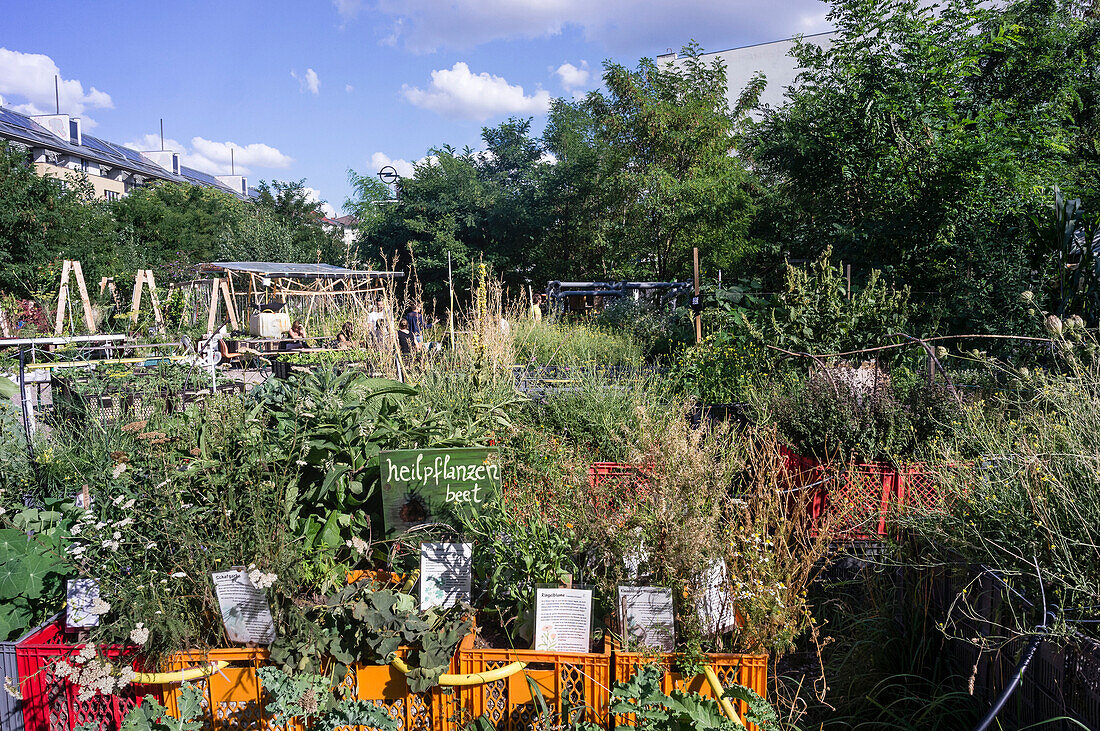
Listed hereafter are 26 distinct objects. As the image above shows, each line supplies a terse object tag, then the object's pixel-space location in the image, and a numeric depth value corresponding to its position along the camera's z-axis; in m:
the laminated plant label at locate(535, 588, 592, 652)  1.85
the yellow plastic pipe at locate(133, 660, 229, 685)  1.78
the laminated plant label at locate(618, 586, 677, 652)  1.83
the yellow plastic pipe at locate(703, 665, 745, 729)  1.65
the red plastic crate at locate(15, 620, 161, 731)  1.85
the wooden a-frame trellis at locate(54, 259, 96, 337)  11.34
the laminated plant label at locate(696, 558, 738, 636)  1.84
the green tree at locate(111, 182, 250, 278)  22.77
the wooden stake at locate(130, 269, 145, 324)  12.70
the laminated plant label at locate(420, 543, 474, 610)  2.01
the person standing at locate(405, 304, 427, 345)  8.88
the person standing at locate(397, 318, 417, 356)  7.24
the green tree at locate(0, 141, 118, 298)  15.22
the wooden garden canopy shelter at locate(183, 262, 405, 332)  13.34
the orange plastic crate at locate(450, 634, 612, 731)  1.80
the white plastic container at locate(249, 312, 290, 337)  11.75
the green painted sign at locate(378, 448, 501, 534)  2.17
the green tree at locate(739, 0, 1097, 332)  7.20
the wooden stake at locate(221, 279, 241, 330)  13.09
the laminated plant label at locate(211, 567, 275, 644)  1.88
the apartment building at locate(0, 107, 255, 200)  32.88
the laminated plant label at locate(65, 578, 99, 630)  1.86
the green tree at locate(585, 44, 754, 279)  13.41
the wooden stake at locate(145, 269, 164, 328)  13.07
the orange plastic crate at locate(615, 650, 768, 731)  1.78
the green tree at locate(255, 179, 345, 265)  28.70
